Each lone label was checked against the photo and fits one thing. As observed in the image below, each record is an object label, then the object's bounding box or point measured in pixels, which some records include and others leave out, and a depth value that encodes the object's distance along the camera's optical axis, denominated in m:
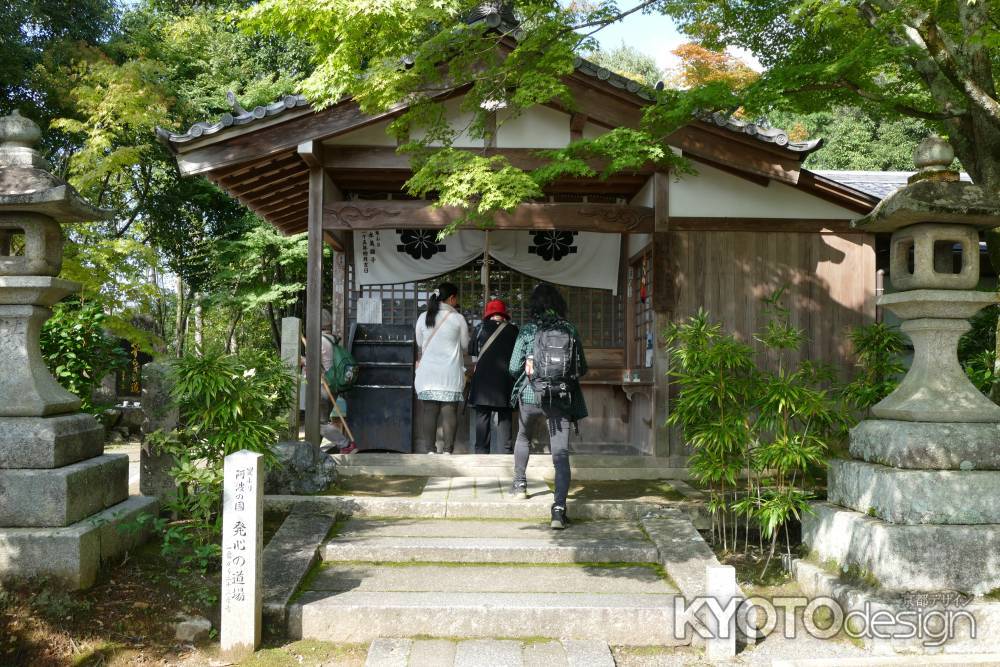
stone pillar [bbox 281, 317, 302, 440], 8.01
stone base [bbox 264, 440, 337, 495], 7.64
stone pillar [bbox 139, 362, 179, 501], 6.83
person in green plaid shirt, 6.72
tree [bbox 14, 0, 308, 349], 14.12
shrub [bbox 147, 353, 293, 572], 6.12
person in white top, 9.56
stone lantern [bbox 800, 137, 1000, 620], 5.29
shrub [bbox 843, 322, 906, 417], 7.48
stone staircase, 5.27
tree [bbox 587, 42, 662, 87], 33.69
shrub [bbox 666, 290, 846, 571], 6.32
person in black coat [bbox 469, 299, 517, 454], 9.12
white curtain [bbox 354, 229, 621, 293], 11.12
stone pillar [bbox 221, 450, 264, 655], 4.91
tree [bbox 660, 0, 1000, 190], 5.87
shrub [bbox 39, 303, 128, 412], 7.21
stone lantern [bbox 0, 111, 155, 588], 5.33
